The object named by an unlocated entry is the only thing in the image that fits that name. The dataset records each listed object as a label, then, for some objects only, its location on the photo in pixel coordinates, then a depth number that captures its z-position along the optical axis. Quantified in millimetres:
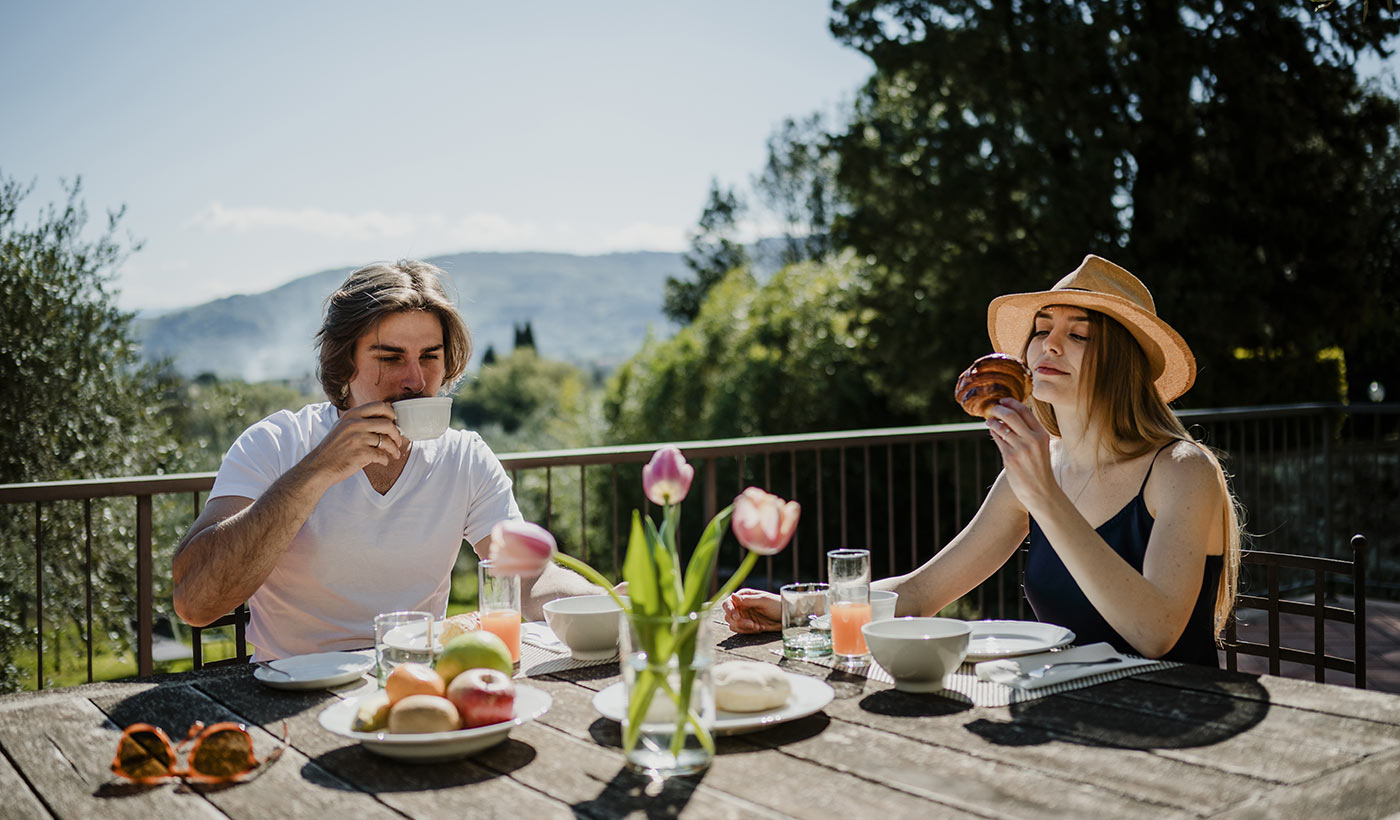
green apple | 1251
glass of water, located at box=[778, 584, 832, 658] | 1555
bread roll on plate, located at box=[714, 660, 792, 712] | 1206
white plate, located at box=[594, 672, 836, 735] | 1160
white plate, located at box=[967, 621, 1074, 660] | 1498
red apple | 1139
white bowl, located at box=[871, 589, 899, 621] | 1574
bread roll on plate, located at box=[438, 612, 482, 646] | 1458
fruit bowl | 1087
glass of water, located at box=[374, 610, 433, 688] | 1373
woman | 1576
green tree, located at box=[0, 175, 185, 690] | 8266
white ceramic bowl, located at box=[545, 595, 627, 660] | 1565
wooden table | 962
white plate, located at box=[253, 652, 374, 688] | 1396
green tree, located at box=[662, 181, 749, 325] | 35250
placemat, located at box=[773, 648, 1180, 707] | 1301
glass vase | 1023
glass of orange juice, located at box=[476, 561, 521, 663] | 1520
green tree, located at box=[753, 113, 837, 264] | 31500
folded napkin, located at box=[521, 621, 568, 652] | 1684
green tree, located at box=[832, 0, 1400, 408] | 9305
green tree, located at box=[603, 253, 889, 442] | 15898
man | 1787
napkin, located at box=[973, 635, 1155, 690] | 1357
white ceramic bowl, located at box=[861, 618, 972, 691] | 1301
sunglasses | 1057
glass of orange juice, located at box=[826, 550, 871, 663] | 1507
